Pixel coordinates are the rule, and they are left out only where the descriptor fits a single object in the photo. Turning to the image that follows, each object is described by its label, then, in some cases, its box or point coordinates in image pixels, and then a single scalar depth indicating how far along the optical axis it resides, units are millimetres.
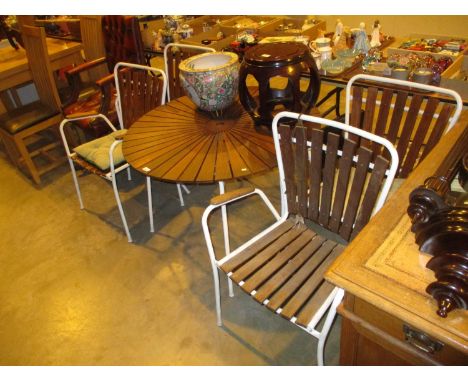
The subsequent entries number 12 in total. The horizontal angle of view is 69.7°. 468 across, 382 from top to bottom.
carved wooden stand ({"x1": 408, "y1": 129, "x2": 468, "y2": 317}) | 642
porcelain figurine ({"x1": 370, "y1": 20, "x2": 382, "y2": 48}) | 2350
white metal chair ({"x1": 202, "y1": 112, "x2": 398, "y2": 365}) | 1103
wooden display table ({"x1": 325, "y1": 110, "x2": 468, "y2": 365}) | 681
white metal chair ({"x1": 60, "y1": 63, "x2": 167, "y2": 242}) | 1993
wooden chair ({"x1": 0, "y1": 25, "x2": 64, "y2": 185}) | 2436
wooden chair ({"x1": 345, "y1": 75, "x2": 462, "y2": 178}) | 1321
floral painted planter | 1580
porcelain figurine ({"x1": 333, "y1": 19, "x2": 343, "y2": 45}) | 2420
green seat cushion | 1970
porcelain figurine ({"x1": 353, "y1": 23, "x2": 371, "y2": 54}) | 2238
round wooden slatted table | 1438
